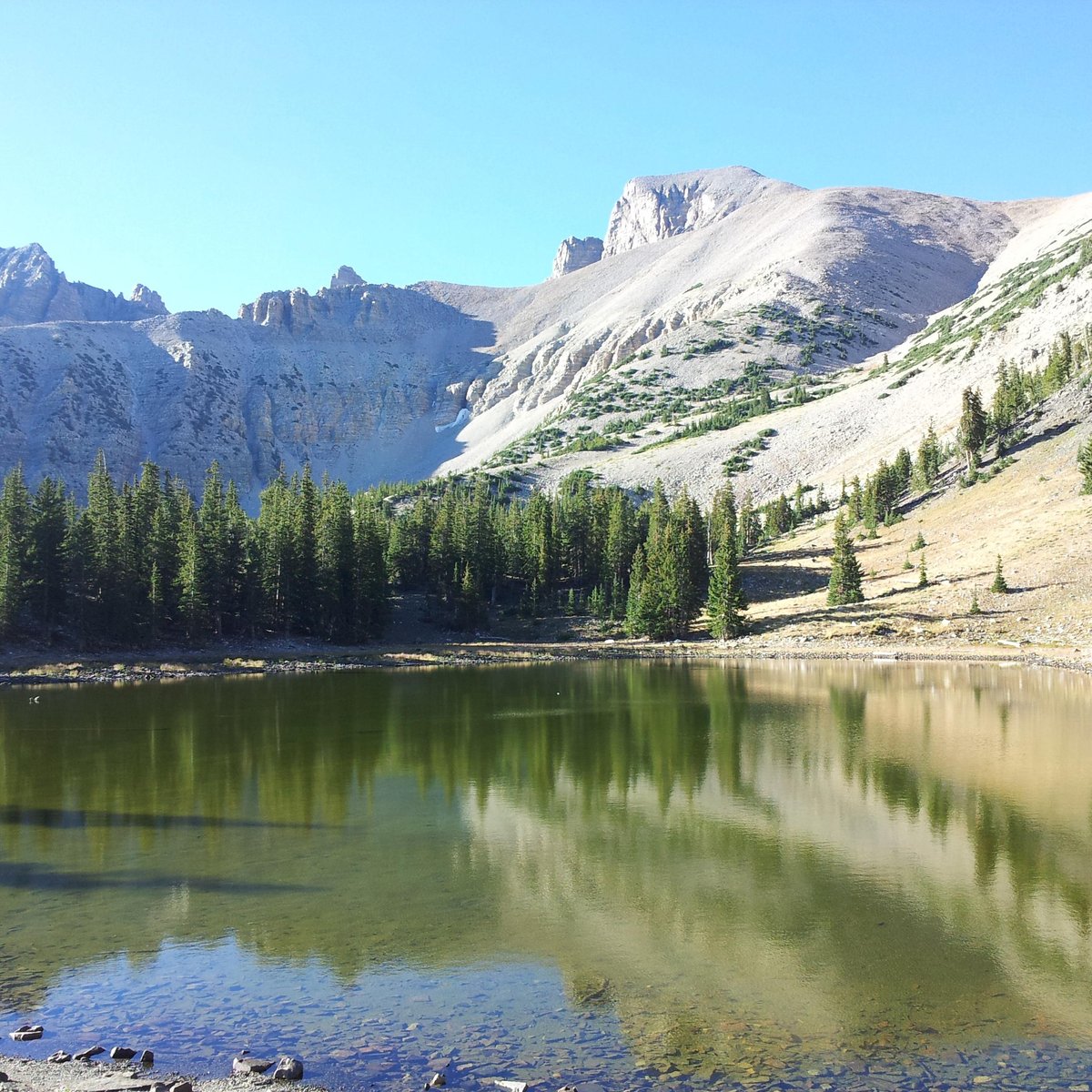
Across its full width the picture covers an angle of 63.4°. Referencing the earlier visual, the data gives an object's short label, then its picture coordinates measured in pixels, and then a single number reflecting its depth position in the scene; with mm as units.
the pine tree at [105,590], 70812
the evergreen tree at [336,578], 81625
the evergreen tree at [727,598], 76500
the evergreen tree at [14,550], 65500
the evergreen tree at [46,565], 69125
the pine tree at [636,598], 82625
